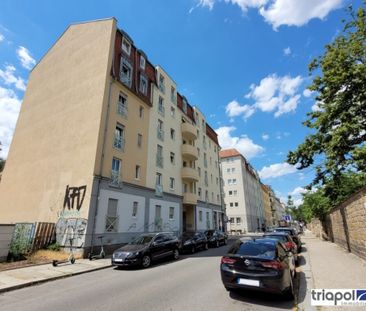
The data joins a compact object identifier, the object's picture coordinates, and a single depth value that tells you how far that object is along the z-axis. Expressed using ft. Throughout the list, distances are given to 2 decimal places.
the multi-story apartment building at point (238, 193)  186.60
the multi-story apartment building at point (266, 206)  292.06
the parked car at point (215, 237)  69.72
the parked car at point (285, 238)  39.18
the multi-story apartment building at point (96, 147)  54.70
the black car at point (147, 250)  37.01
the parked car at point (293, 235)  56.54
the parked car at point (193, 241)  57.06
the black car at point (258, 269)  18.93
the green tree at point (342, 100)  42.63
